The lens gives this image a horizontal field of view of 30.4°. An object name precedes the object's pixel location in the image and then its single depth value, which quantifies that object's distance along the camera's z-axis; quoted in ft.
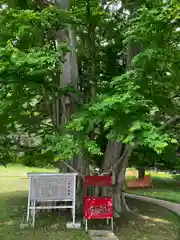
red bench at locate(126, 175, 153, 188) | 58.34
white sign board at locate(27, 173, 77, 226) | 23.81
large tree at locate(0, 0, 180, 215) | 17.44
